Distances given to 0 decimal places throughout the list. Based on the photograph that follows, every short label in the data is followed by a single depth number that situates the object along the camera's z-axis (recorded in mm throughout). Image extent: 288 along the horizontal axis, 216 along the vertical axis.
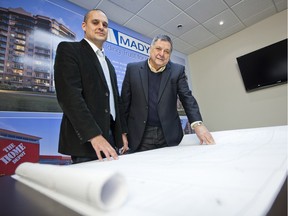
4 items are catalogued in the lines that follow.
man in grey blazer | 1433
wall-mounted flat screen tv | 3479
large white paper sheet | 268
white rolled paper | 270
